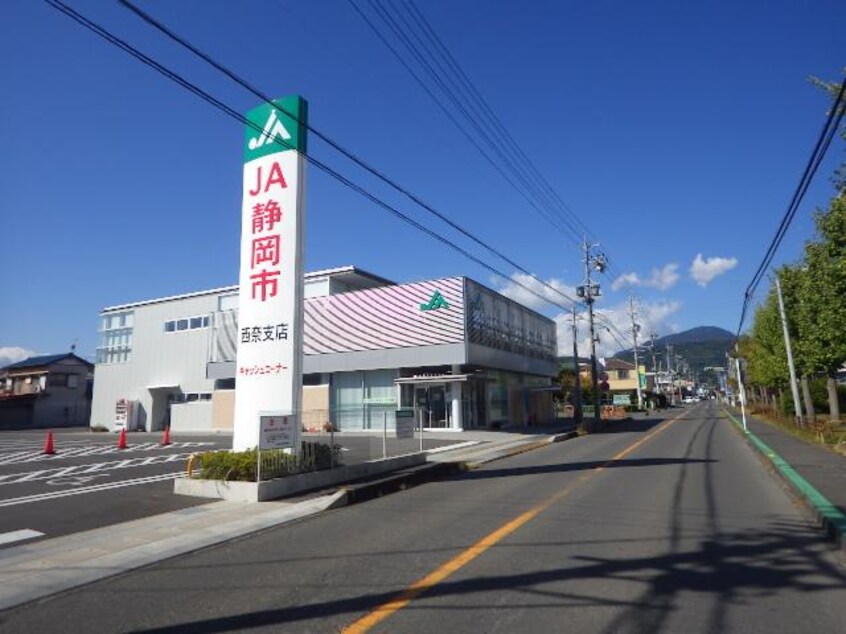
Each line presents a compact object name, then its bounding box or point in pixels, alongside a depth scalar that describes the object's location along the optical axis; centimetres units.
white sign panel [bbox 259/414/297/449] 1191
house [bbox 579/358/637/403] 10425
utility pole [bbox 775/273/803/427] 2595
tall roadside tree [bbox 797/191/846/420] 1695
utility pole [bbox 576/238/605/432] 4162
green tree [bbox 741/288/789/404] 3881
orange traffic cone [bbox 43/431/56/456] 2342
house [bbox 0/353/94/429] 6250
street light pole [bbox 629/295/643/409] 7288
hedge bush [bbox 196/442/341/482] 1216
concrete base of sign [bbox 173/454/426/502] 1159
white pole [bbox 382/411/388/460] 1712
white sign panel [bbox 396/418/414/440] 1817
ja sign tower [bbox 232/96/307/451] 1350
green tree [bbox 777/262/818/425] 2783
